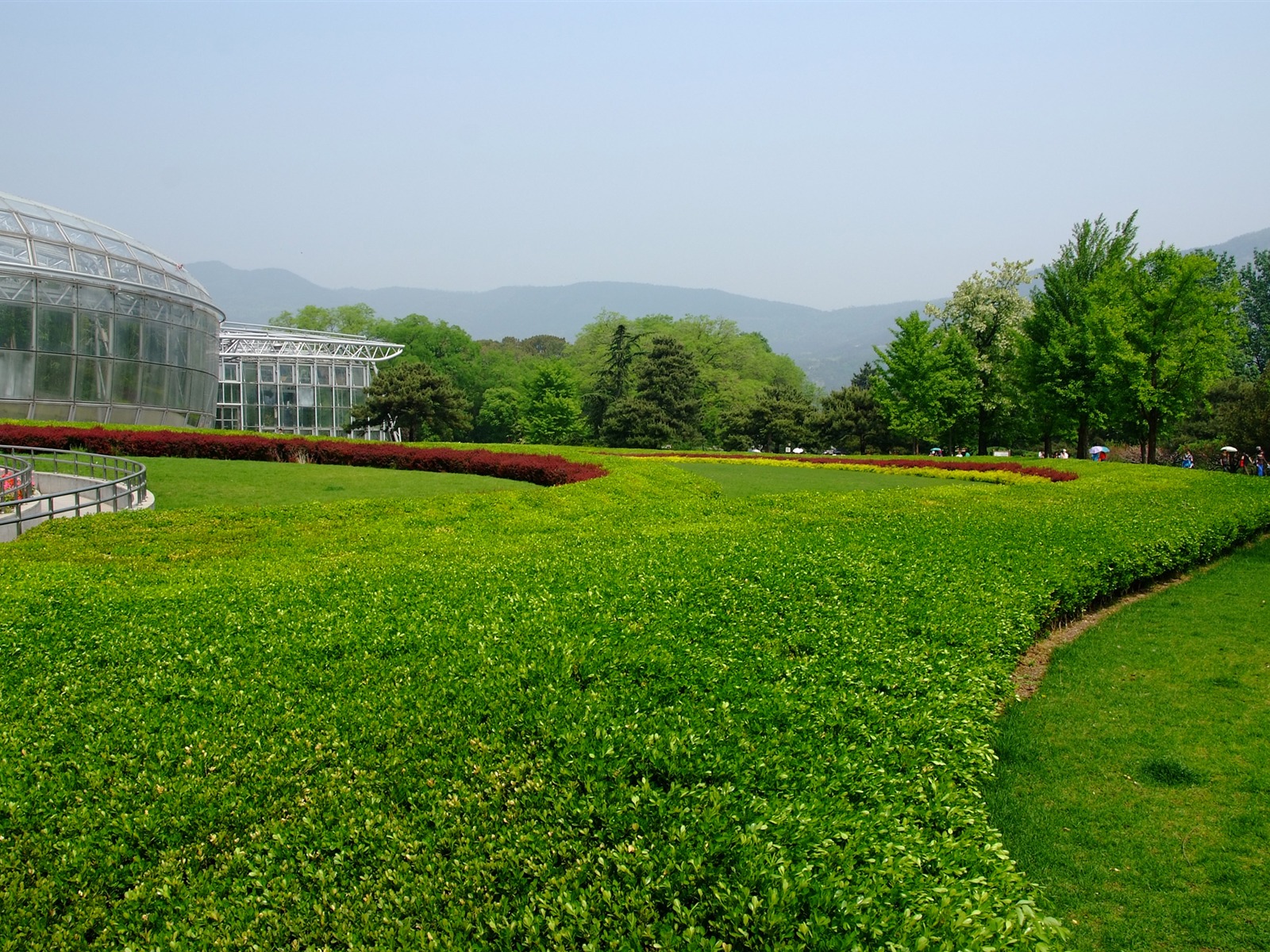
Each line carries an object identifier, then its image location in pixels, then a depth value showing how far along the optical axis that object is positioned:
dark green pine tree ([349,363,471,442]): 39.09
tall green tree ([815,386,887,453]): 47.75
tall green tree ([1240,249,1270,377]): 63.16
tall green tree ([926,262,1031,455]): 37.25
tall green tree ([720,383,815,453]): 47.03
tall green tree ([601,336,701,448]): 43.41
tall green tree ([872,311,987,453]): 36.31
